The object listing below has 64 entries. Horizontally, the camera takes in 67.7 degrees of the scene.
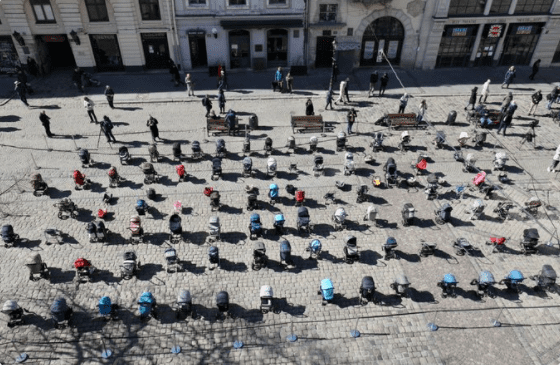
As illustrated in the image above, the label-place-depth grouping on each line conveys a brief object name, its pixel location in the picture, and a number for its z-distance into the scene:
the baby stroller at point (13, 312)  16.19
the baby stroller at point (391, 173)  23.98
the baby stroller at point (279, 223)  20.19
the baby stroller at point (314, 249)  18.98
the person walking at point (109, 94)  30.75
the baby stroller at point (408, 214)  20.97
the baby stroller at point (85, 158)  24.94
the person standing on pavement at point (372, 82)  32.63
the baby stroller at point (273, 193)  22.19
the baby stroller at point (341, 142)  26.77
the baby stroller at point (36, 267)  17.95
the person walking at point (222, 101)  30.32
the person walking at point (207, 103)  29.36
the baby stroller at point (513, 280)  17.67
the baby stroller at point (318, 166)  24.52
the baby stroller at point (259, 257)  18.57
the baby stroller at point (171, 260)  18.48
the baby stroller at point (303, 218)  20.41
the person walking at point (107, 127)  26.67
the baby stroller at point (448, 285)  17.54
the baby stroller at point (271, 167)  24.37
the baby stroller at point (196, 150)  25.52
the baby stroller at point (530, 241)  19.45
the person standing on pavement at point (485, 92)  31.95
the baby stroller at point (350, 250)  19.03
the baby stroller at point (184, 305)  16.58
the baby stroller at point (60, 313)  16.05
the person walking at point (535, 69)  35.65
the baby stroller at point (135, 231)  19.91
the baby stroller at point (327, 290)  17.14
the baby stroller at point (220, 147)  25.84
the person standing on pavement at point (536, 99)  30.74
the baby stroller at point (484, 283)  17.53
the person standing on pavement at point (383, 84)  32.81
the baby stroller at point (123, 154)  25.16
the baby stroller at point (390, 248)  19.13
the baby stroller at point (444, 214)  21.06
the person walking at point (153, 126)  26.83
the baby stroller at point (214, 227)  19.97
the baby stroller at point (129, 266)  18.19
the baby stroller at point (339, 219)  20.69
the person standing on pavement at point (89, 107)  29.03
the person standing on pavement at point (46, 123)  27.11
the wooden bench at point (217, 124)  28.50
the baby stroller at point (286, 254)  18.66
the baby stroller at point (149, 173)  23.66
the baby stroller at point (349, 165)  24.63
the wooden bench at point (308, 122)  29.06
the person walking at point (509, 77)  34.19
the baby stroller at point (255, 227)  20.12
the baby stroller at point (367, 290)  17.14
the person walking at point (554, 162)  24.83
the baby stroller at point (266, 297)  16.73
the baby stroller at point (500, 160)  25.05
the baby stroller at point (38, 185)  22.88
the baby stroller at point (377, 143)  26.73
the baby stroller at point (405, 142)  27.12
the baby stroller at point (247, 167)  24.11
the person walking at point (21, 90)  30.89
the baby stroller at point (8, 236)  19.67
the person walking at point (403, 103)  29.60
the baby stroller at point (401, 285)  17.30
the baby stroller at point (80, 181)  23.19
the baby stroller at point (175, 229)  19.81
